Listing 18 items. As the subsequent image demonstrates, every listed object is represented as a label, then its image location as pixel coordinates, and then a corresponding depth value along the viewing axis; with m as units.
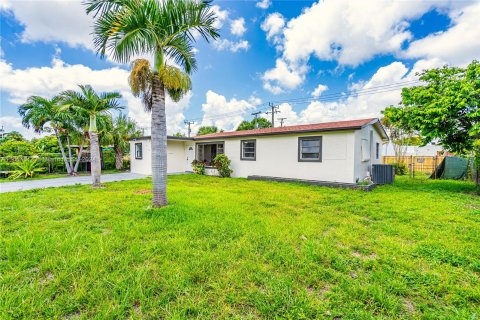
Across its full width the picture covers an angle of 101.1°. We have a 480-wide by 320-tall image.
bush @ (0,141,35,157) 12.84
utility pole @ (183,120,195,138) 34.54
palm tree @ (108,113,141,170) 14.82
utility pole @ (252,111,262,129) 25.09
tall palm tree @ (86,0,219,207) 4.24
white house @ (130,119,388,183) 8.37
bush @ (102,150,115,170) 15.63
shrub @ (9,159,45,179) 10.72
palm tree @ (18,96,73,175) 10.94
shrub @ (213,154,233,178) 11.62
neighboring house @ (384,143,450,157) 21.56
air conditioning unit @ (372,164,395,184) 9.22
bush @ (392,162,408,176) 13.56
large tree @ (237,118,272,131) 30.92
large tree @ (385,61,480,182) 6.67
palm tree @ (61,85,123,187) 7.58
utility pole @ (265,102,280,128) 23.78
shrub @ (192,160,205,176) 12.98
